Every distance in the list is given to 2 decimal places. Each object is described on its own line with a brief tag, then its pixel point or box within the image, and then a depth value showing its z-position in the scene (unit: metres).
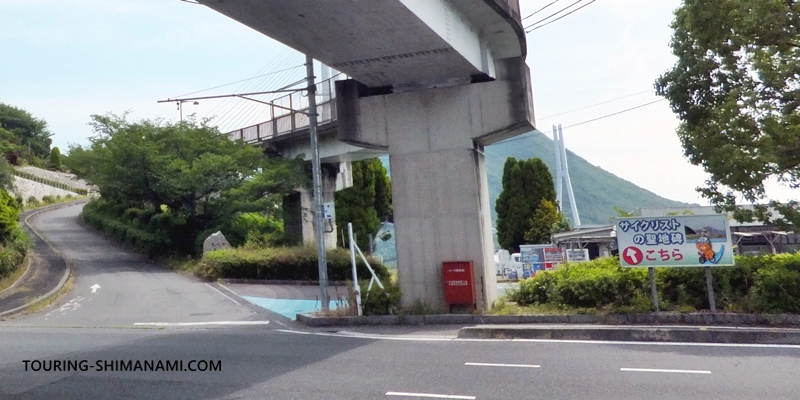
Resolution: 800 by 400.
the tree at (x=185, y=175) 29.91
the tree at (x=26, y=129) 78.44
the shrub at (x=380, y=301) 15.02
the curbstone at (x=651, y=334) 10.30
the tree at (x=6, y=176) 43.65
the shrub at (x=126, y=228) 32.04
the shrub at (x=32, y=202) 58.56
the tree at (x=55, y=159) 72.88
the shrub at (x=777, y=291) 11.39
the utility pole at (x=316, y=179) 17.02
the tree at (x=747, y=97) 12.17
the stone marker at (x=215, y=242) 29.59
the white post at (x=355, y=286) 15.10
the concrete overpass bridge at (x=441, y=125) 13.95
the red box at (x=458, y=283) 14.36
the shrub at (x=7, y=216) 25.64
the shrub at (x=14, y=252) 24.05
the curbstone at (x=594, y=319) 11.31
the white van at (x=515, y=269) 30.91
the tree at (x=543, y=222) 39.84
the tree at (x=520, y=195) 41.97
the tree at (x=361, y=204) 39.28
